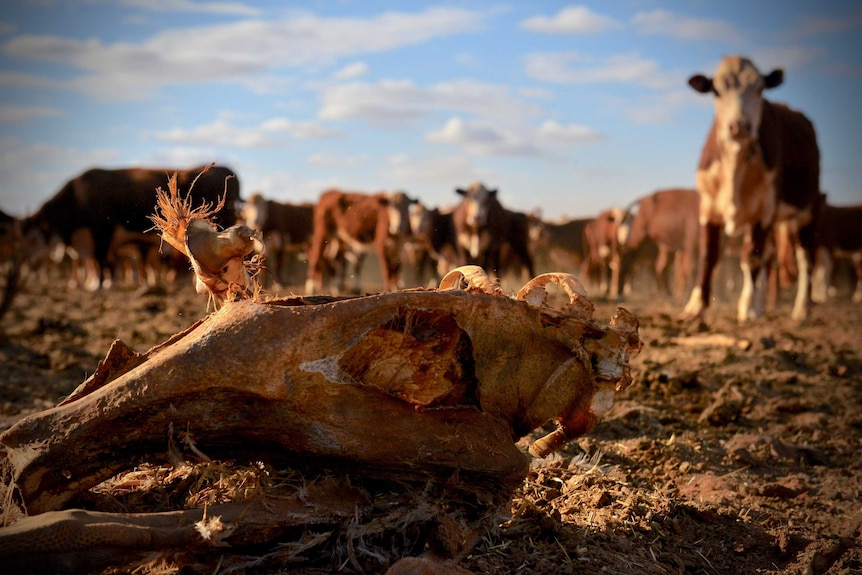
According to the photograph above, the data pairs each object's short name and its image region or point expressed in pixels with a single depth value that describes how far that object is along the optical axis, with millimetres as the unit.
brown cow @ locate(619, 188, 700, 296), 20219
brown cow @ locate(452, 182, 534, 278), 17547
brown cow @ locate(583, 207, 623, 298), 23453
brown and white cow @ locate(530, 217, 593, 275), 31328
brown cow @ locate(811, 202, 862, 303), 22688
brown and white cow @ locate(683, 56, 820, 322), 9227
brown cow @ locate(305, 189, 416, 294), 19297
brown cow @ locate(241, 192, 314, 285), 22938
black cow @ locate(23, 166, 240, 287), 15406
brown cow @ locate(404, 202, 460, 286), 19312
